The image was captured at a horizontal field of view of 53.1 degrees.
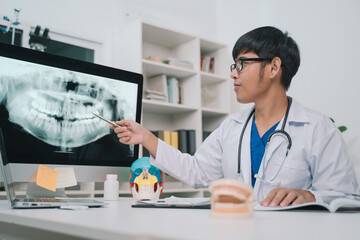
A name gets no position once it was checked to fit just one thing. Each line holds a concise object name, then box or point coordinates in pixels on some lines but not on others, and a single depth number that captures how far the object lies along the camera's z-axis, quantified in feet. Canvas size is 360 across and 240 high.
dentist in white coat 4.44
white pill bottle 4.37
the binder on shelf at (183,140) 10.78
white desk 1.70
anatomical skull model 4.28
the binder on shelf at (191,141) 10.89
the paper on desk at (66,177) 3.88
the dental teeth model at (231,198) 2.14
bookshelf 10.47
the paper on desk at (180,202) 3.07
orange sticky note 3.63
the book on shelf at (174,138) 10.70
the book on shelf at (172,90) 11.27
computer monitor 3.67
